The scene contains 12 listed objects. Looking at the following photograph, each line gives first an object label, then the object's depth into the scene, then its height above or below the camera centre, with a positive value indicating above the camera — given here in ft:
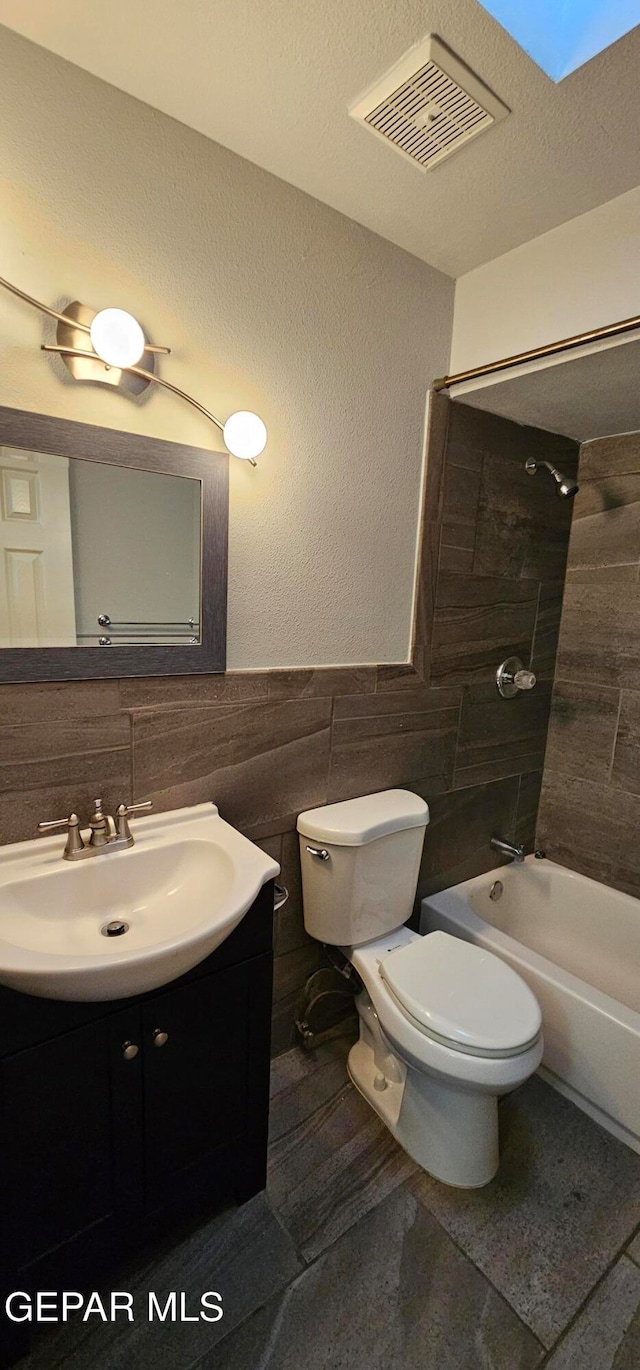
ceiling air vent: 3.27 +3.13
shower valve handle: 6.82 -0.98
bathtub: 4.99 -4.07
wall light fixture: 3.40 +1.48
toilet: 4.20 -3.28
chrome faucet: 3.74 -1.77
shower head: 6.19 +1.30
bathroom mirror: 3.54 +0.20
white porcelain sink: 2.78 -2.03
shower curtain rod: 4.11 +2.05
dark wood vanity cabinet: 3.10 -3.35
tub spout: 7.23 -3.30
